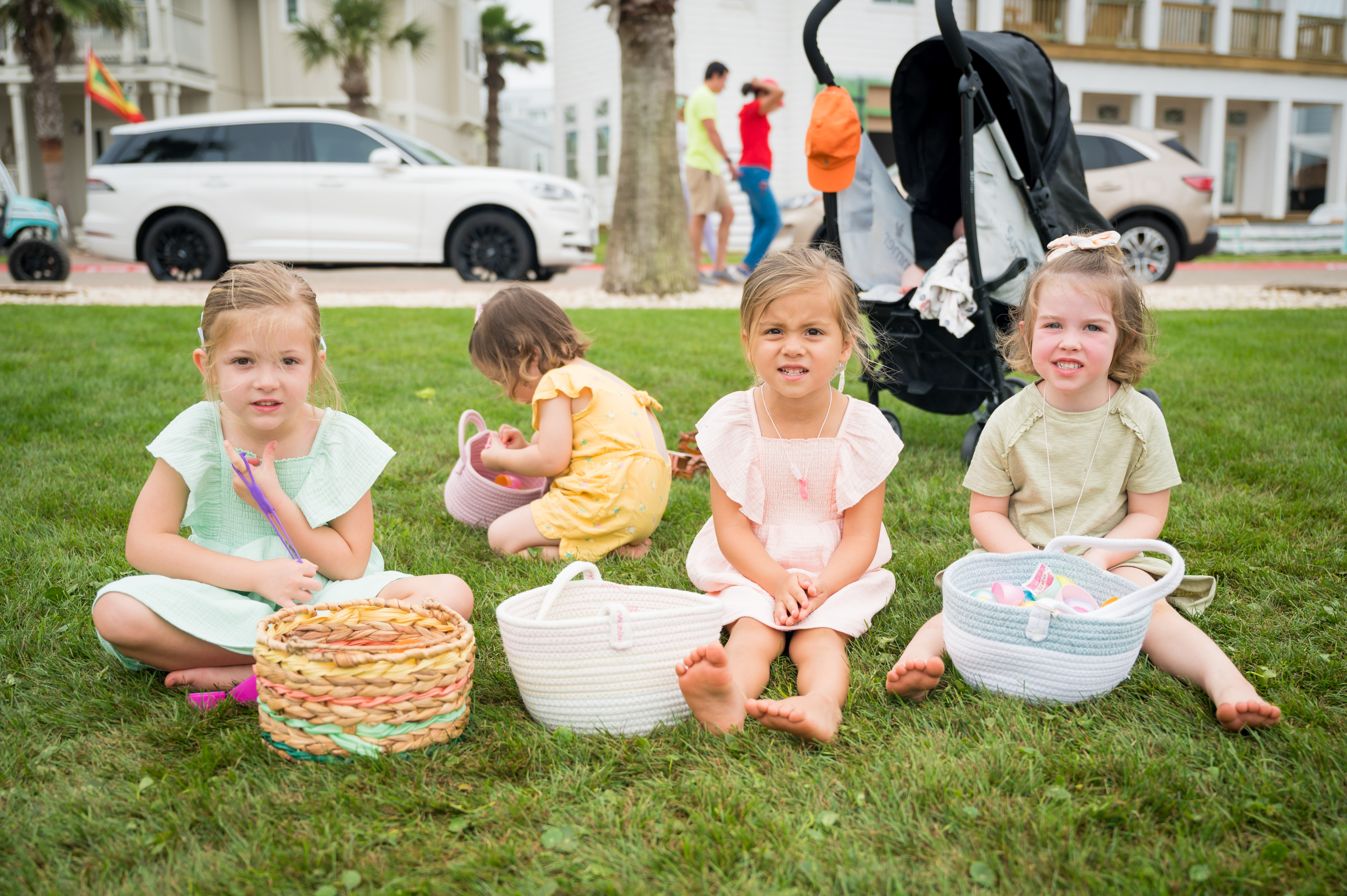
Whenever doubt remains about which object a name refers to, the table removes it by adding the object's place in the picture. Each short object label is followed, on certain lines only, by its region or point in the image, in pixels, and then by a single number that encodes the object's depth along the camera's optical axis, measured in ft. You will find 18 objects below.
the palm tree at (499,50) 94.89
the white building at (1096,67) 66.90
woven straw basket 5.87
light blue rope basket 6.44
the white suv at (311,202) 34.35
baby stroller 11.93
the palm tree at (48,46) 61.46
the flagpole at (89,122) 43.39
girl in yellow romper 10.19
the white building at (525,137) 129.29
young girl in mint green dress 7.07
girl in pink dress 7.75
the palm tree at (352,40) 69.51
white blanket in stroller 12.14
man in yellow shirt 34.22
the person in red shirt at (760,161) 33.30
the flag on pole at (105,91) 44.78
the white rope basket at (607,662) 6.39
